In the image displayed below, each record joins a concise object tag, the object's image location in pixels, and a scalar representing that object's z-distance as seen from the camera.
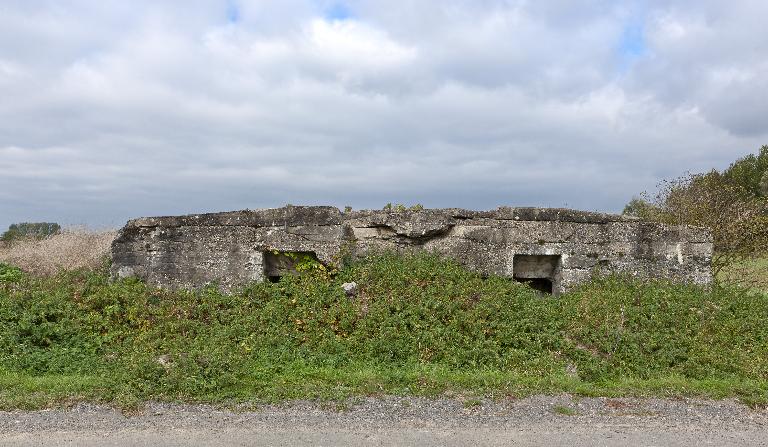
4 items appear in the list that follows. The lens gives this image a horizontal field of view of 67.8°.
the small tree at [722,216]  12.62
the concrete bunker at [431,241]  10.04
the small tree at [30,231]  16.98
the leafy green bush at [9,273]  10.30
